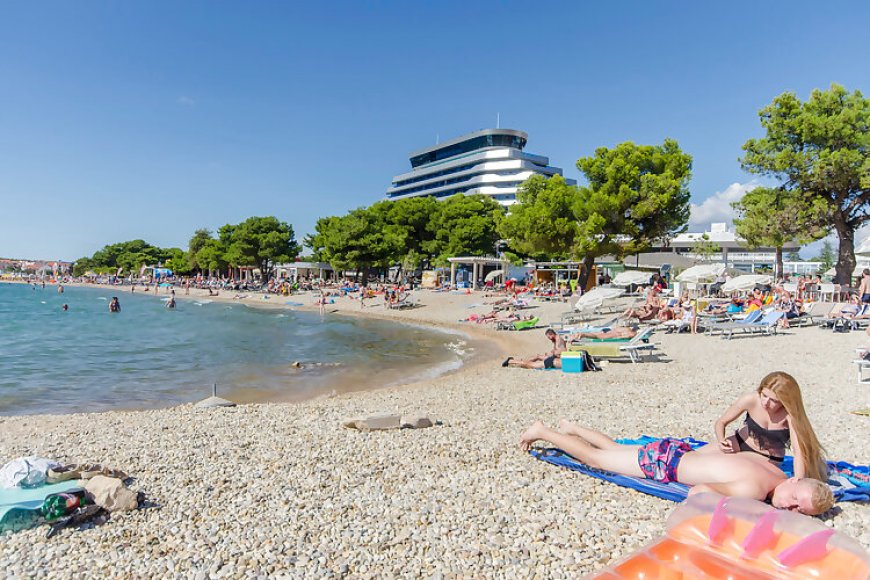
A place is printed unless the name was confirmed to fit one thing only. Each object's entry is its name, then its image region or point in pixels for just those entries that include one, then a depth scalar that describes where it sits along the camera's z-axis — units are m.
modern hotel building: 78.19
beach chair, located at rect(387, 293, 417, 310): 31.54
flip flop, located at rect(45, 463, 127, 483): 4.11
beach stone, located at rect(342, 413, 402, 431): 5.99
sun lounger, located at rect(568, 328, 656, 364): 10.93
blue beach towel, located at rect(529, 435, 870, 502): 3.71
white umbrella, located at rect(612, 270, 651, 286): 23.22
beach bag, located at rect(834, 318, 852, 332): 13.98
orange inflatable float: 2.20
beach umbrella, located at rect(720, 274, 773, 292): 21.19
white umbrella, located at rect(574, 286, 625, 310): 18.20
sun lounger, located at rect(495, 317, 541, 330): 20.39
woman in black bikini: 3.43
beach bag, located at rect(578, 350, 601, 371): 10.19
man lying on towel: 3.32
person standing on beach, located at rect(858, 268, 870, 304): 14.76
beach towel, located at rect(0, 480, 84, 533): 3.55
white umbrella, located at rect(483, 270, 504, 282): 38.56
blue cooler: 10.12
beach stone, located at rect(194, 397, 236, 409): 8.02
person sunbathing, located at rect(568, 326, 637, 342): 12.71
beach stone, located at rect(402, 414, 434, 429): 6.07
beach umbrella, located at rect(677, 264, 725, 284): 19.70
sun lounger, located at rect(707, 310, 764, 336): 13.96
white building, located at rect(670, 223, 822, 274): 53.12
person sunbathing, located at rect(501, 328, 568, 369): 10.66
